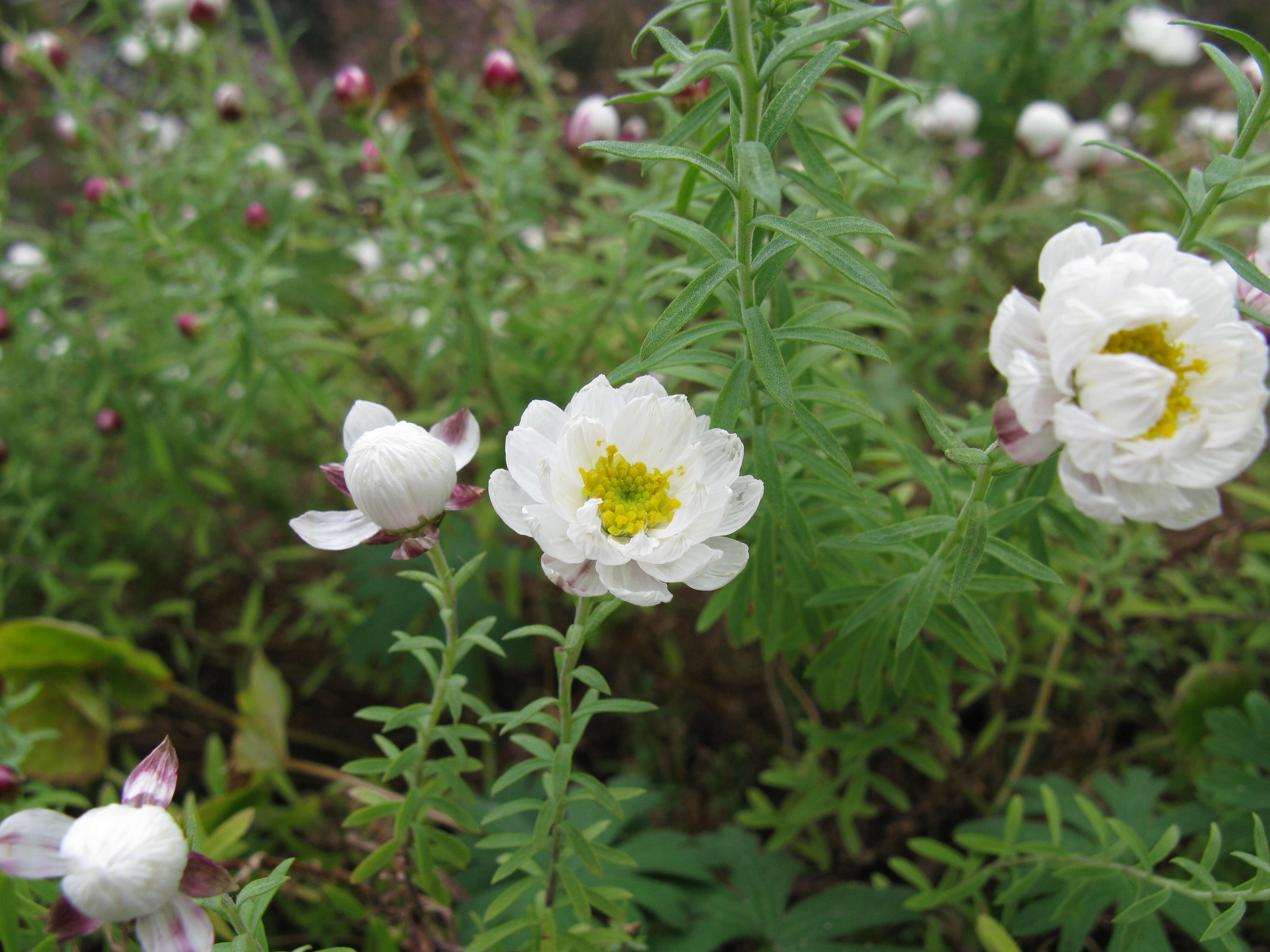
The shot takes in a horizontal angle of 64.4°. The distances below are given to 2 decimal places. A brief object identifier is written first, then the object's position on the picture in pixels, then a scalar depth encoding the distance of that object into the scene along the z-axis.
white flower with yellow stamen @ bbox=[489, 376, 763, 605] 0.13
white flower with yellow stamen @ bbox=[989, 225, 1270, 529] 0.11
